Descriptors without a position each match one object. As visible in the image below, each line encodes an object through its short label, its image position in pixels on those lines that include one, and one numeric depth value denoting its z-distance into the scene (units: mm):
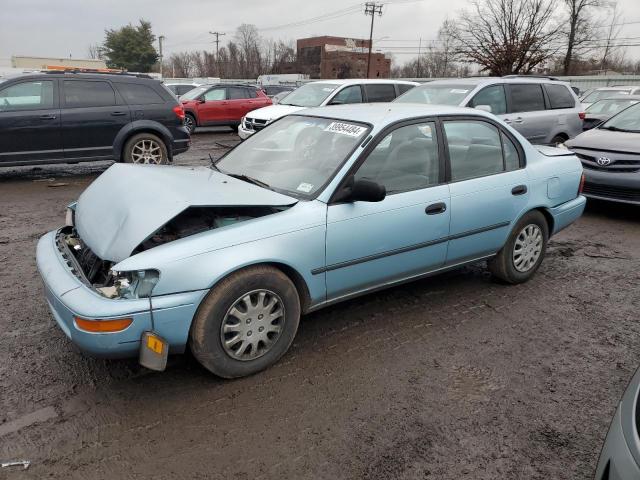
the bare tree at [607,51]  46094
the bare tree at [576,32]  42531
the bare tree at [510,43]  37188
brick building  78938
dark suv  8289
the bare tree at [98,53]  68600
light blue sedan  2801
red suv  17016
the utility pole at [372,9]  55219
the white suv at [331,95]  11258
